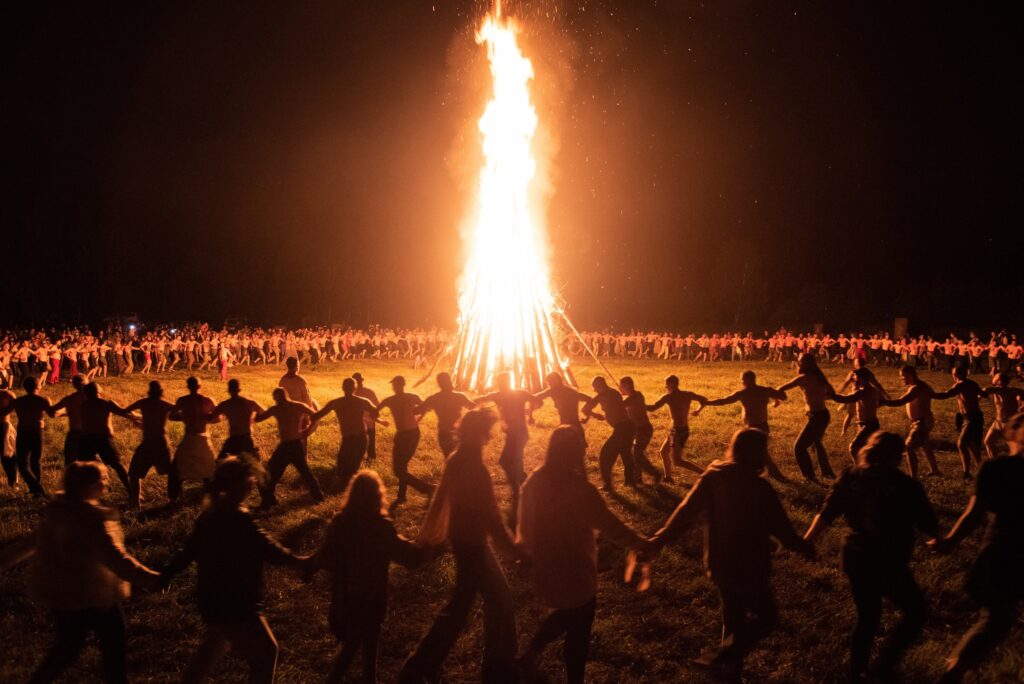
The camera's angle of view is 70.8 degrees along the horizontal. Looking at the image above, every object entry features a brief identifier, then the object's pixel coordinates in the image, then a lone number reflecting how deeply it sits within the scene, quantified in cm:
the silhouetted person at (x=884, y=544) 515
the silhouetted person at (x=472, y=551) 521
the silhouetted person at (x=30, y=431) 1008
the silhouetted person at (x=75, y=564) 468
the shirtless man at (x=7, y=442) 985
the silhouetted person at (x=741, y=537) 511
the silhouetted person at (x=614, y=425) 1105
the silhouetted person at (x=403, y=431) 1020
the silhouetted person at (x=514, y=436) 959
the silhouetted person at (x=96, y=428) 961
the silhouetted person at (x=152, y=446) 971
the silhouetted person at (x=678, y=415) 1141
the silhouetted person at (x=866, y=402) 1097
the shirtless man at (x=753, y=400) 1098
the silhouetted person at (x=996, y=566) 502
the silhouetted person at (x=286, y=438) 999
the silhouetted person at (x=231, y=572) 457
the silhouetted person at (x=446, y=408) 1038
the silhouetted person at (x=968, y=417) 1120
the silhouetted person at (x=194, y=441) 961
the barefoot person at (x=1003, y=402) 1134
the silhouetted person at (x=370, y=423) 1314
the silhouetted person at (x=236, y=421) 980
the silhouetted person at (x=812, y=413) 1120
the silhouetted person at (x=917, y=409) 1100
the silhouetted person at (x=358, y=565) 477
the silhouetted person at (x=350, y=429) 1029
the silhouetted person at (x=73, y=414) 999
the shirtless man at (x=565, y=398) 1063
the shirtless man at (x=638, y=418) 1155
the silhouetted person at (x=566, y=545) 498
